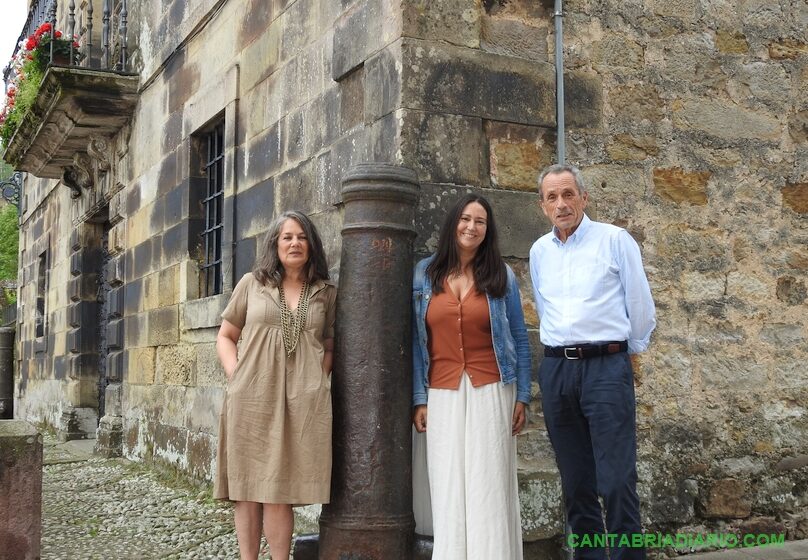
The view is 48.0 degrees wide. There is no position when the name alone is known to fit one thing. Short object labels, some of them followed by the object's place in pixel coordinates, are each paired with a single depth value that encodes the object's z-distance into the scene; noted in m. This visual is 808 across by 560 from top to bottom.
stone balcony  8.73
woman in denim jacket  3.44
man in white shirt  3.29
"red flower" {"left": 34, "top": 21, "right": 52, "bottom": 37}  9.82
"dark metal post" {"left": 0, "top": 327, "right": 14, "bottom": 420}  16.14
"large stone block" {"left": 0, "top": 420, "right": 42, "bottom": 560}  3.72
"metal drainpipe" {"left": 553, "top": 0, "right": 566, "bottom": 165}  4.40
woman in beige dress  3.63
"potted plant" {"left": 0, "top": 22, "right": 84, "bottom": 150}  9.79
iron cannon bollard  3.66
